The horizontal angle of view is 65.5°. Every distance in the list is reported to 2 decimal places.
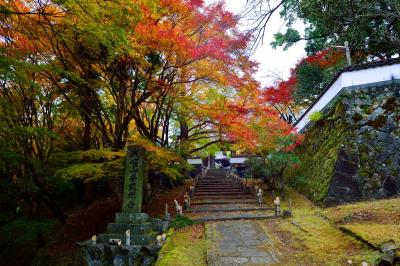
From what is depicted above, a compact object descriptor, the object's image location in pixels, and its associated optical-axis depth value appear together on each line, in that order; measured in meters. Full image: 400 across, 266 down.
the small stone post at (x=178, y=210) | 12.52
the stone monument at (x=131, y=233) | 9.37
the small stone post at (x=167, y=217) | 11.67
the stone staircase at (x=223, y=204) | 12.45
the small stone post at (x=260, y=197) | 15.19
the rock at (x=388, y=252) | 5.52
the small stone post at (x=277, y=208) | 11.88
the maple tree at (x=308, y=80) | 19.70
